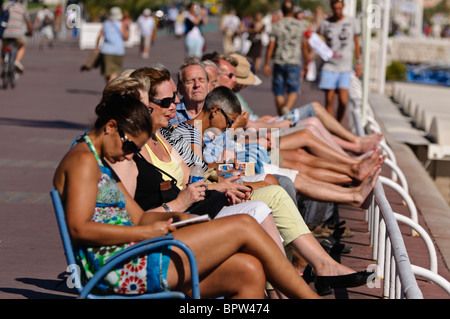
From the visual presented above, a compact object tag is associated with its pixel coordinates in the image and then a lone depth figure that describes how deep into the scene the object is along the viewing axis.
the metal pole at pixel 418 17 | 59.97
